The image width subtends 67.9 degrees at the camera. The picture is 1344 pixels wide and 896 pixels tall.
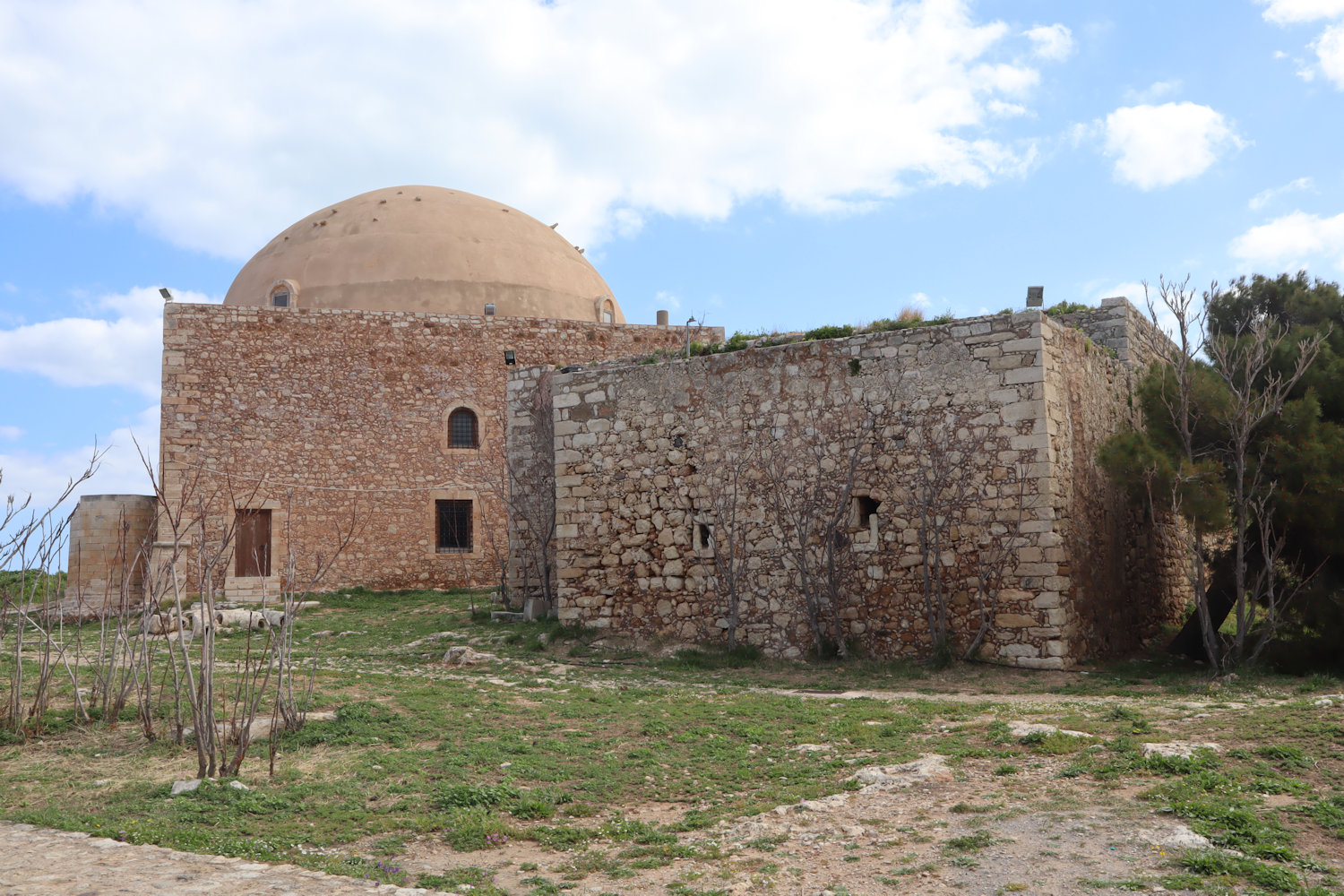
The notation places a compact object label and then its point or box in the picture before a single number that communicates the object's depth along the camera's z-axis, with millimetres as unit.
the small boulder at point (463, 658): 11234
